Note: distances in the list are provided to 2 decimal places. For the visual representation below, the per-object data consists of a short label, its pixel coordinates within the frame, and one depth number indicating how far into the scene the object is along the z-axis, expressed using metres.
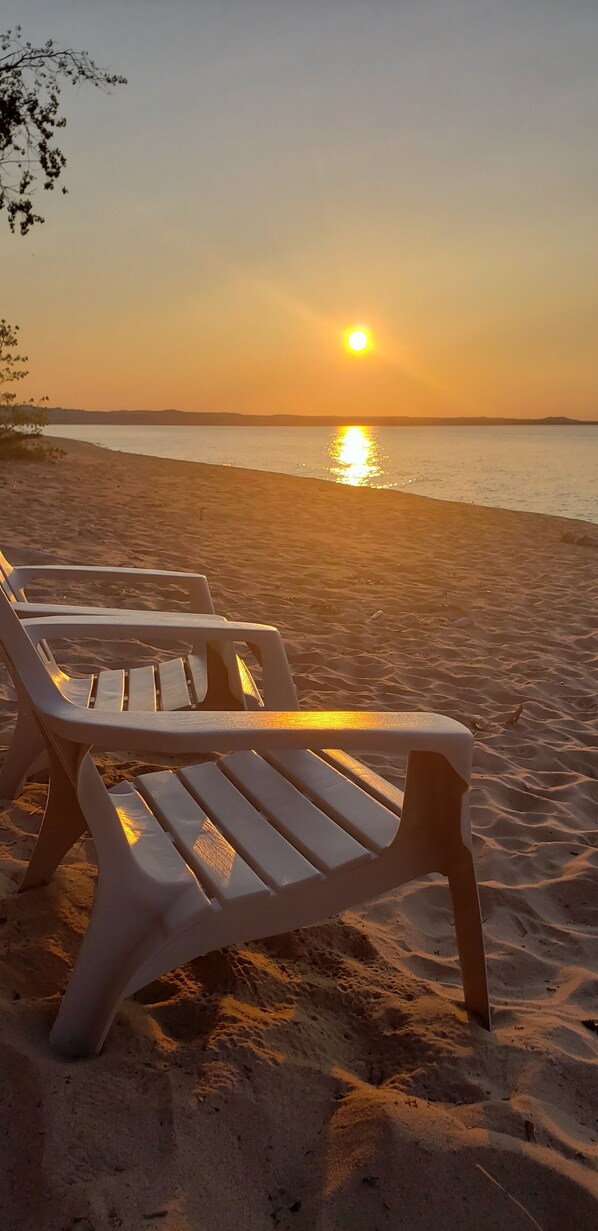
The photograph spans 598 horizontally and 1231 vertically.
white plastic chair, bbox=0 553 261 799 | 2.75
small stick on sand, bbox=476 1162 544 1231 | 1.46
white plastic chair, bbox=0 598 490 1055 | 1.62
